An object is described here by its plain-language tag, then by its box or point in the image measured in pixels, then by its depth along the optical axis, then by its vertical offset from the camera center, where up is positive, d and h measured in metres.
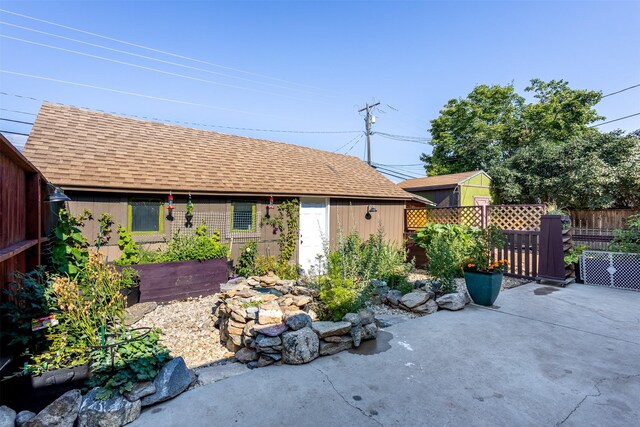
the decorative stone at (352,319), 3.44 -1.28
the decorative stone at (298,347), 3.02 -1.43
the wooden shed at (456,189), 15.08 +1.21
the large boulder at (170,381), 2.35 -1.45
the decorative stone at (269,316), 3.23 -1.18
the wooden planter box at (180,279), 5.13 -1.27
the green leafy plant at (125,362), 2.26 -1.25
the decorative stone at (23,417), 1.90 -1.38
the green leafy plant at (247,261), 6.73 -1.19
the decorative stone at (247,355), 3.09 -1.55
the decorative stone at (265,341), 3.02 -1.37
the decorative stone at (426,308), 4.64 -1.57
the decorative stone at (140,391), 2.23 -1.42
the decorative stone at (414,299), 4.69 -1.45
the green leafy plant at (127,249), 5.38 -0.72
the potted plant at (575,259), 6.66 -1.11
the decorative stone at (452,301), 4.75 -1.50
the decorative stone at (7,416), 1.84 -1.33
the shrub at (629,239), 6.12 -0.64
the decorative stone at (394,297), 4.94 -1.49
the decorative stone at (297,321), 3.17 -1.21
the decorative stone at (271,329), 3.06 -1.26
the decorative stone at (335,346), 3.20 -1.53
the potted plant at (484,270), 4.86 -1.02
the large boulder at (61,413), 1.92 -1.38
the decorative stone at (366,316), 3.59 -1.32
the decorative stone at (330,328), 3.19 -1.31
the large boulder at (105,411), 2.05 -1.44
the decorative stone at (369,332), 3.57 -1.50
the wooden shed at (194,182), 5.69 +0.69
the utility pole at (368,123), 17.73 +5.40
